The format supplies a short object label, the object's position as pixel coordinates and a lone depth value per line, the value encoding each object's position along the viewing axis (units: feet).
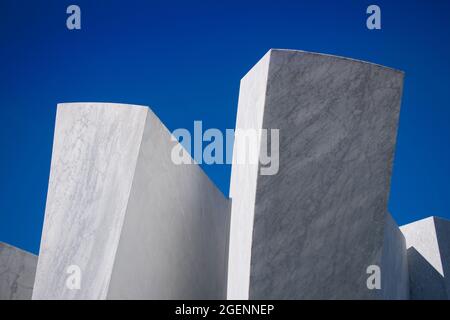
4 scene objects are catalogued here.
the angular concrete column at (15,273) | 39.37
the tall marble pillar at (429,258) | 44.80
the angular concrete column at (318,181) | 21.83
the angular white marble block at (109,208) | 22.45
